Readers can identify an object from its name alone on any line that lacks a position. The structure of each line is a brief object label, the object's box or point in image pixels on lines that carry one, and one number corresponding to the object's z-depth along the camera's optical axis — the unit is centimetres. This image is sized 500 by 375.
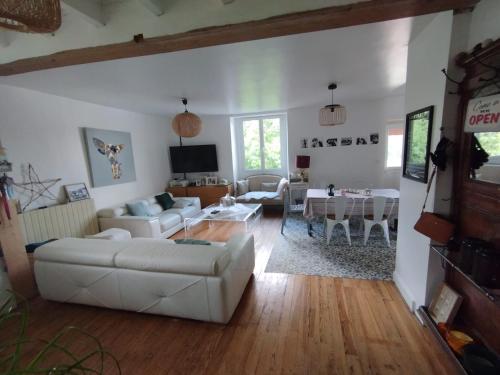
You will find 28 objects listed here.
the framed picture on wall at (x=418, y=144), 190
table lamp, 550
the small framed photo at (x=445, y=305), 168
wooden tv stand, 577
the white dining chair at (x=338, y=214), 344
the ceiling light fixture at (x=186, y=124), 334
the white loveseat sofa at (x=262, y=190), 544
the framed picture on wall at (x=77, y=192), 349
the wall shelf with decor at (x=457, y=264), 127
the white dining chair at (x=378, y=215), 334
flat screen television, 610
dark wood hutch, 139
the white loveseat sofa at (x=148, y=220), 371
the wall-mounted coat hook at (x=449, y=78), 162
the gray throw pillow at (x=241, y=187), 605
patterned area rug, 286
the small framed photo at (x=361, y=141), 533
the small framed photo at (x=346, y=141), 542
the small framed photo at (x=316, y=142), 559
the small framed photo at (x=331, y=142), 551
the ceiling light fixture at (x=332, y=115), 364
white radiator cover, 290
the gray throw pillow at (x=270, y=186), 598
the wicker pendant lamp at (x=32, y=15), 90
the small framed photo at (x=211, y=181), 599
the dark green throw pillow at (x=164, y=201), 494
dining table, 351
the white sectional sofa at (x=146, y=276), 192
